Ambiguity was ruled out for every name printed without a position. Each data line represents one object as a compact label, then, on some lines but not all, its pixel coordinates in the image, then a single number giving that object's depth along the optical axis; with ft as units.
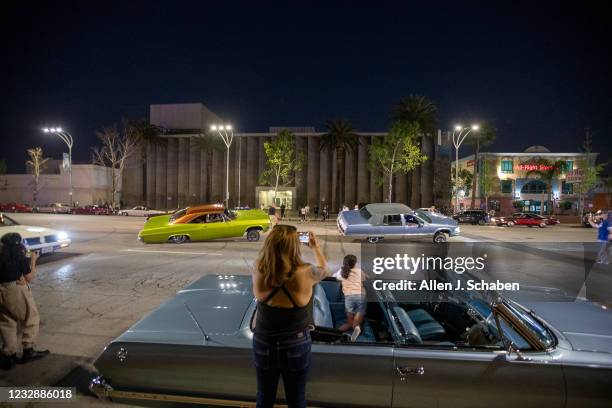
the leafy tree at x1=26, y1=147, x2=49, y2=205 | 166.05
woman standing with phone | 7.57
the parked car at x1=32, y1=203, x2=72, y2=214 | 140.46
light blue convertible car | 8.43
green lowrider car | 45.80
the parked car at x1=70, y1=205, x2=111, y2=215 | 133.18
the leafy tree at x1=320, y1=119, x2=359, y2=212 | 156.35
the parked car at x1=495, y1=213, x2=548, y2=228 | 102.32
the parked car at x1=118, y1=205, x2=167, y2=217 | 127.65
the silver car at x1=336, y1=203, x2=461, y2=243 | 50.62
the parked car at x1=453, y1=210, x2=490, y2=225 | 109.19
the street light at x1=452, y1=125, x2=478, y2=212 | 107.76
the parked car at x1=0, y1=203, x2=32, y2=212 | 138.92
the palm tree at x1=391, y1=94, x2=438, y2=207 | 143.64
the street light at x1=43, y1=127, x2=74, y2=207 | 129.49
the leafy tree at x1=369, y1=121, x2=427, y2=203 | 124.57
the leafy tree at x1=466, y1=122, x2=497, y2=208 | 166.20
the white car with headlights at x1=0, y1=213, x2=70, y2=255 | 30.83
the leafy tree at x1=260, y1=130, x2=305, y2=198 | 140.56
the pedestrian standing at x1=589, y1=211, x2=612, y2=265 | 33.87
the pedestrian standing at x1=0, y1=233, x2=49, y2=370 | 12.96
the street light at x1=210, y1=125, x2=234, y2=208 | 175.67
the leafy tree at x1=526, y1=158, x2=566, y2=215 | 163.12
